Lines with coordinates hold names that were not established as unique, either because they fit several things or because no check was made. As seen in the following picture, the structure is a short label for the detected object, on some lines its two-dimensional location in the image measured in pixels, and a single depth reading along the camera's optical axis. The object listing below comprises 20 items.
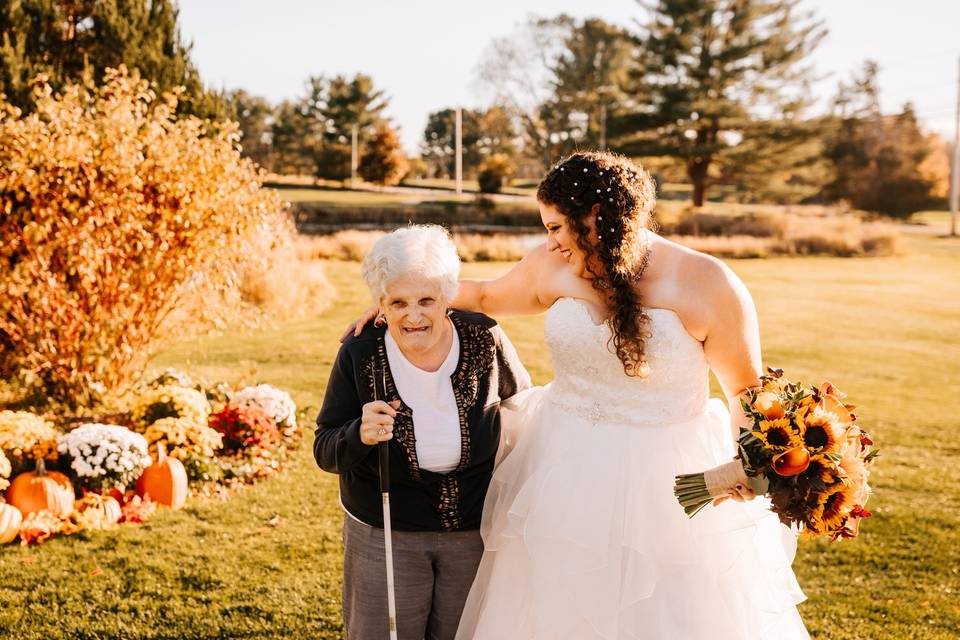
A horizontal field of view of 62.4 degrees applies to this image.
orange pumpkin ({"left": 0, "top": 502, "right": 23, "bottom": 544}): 4.67
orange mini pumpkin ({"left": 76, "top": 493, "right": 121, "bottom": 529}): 4.95
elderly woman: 2.53
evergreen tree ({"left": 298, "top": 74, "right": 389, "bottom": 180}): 54.31
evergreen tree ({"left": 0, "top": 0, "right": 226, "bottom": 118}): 10.92
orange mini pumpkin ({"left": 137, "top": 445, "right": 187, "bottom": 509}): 5.28
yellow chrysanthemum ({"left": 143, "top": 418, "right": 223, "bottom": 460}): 5.62
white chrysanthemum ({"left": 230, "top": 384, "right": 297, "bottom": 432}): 6.46
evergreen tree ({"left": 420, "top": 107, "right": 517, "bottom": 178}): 52.41
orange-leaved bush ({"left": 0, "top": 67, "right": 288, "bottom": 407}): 5.88
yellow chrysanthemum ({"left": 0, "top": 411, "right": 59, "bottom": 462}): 5.16
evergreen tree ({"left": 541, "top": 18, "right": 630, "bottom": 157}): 42.97
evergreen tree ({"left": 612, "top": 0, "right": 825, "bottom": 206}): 35.91
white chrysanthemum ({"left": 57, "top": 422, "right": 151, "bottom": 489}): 5.14
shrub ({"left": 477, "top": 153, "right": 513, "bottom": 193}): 42.06
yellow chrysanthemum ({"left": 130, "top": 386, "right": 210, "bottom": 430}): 5.98
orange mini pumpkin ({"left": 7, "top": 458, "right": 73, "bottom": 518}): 4.84
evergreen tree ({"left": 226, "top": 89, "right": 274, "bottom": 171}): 57.41
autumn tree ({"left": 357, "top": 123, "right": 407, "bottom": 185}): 49.66
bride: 2.53
